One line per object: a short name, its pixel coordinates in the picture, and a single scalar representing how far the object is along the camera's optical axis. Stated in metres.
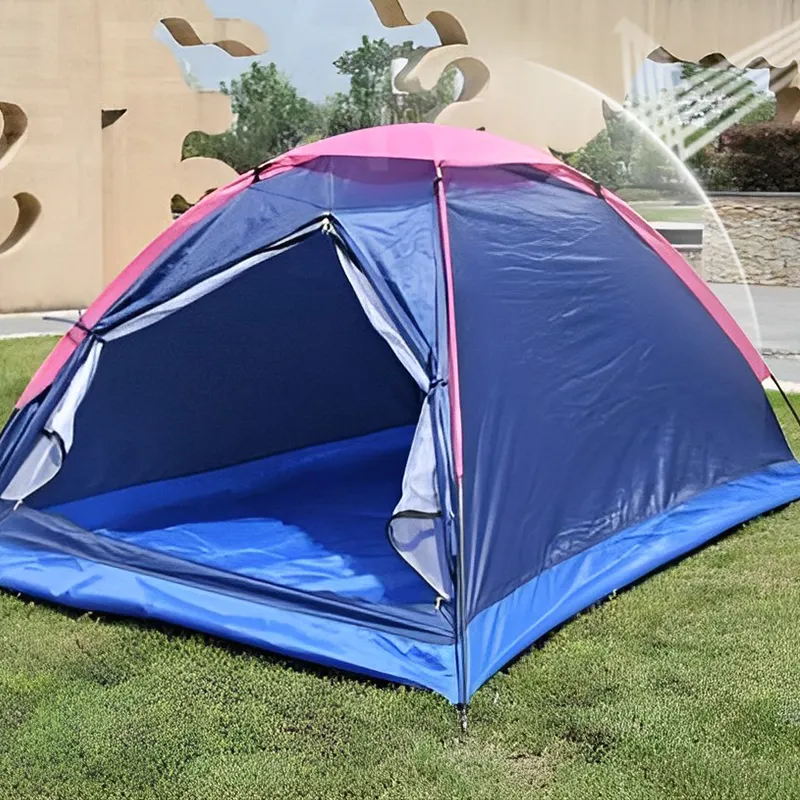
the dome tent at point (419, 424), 3.21
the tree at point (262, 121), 32.38
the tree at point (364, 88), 33.47
